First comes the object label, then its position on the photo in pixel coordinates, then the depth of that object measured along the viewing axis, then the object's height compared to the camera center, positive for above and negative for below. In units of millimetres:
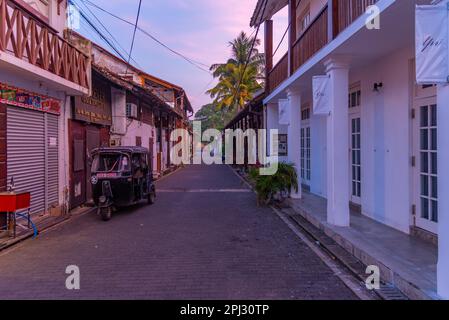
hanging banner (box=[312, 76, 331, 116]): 7766 +1392
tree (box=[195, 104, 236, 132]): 71500 +9191
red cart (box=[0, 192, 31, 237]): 7090 -722
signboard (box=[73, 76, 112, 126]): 11331 +1938
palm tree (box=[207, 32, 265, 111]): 33094 +7719
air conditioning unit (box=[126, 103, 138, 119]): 16469 +2352
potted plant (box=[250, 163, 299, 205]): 10984 -580
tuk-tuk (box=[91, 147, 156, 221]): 9484 -349
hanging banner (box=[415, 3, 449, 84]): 3900 +1224
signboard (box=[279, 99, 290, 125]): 11969 +1657
